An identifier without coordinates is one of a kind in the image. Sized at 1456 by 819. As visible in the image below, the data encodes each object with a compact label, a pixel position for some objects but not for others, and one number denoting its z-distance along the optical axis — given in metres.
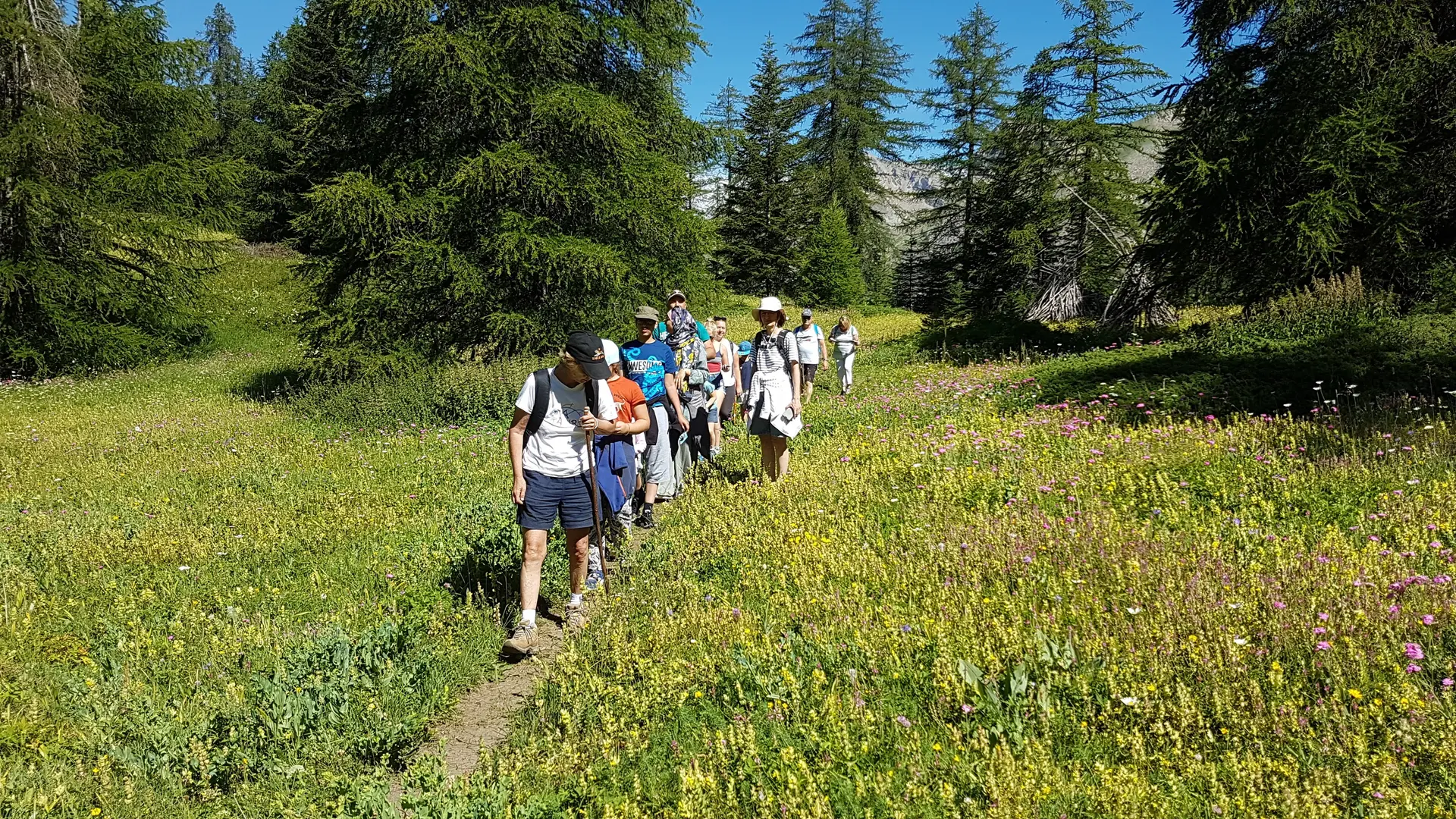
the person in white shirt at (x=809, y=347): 13.43
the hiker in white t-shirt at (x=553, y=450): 4.97
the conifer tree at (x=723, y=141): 17.19
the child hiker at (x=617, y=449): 5.75
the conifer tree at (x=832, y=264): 40.38
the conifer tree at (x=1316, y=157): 12.88
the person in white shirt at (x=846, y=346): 14.72
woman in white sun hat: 7.34
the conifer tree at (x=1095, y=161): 26.97
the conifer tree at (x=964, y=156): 38.16
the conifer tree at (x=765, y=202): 42.12
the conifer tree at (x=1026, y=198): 28.42
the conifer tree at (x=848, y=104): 42.81
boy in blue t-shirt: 6.94
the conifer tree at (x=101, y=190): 18.55
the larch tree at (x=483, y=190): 13.64
